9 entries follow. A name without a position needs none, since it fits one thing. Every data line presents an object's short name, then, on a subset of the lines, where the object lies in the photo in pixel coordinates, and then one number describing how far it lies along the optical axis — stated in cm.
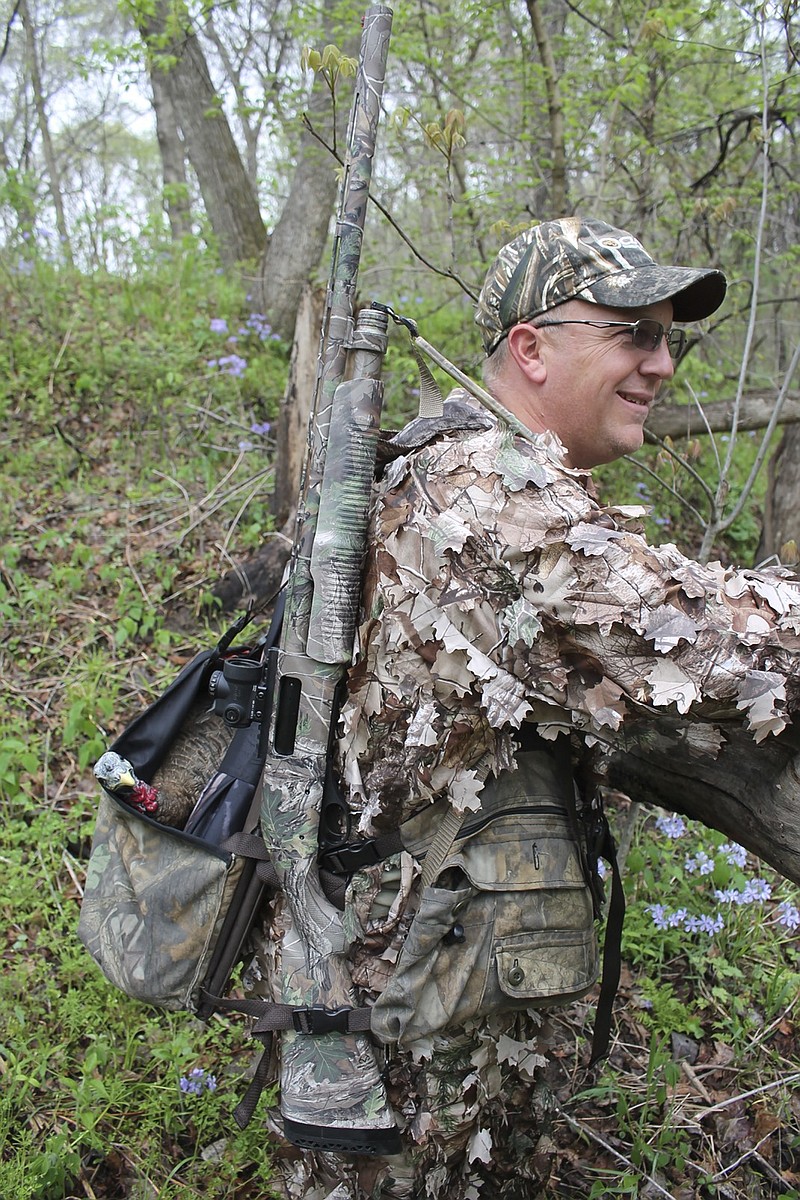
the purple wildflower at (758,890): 337
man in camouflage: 171
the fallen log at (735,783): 189
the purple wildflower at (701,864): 348
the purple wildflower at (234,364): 603
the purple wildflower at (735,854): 358
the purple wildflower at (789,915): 321
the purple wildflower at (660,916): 340
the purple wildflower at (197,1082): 302
